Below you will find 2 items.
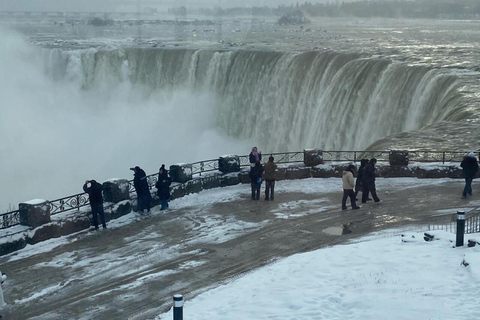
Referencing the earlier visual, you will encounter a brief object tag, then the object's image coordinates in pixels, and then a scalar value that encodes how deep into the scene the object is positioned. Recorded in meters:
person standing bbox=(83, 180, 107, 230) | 14.98
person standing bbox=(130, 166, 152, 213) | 16.02
